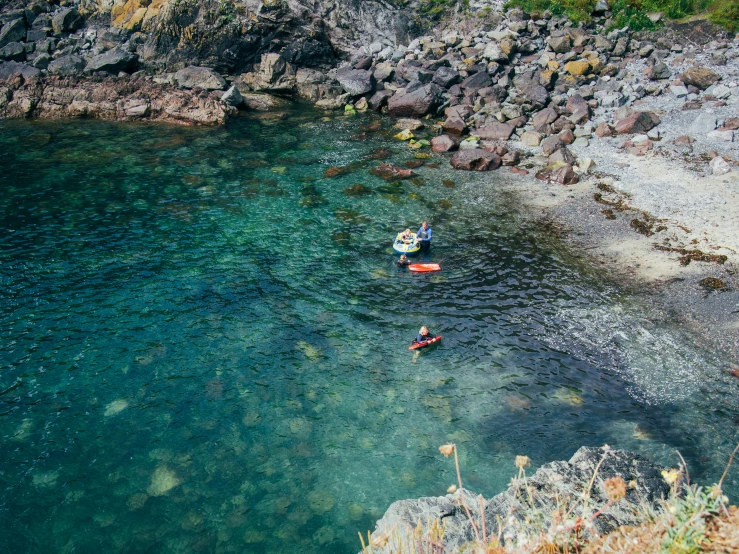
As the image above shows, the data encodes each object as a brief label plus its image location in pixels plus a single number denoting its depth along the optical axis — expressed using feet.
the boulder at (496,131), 127.54
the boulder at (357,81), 153.69
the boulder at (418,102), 143.64
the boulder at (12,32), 161.76
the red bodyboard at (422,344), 65.39
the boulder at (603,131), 119.55
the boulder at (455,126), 133.18
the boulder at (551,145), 116.46
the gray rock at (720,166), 96.78
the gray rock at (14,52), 156.97
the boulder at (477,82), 148.44
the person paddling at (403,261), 81.30
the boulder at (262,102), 151.53
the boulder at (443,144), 124.26
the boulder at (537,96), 135.44
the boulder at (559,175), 105.70
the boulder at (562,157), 111.44
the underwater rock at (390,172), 112.37
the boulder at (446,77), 150.92
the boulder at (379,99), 151.84
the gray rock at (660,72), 136.87
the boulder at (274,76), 156.66
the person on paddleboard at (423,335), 64.98
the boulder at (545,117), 127.85
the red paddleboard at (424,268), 81.00
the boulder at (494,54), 155.12
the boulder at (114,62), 151.94
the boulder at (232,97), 144.65
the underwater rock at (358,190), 105.60
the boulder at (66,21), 167.43
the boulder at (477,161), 114.73
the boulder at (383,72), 162.20
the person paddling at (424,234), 84.58
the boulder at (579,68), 144.97
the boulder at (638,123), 117.60
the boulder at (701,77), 127.65
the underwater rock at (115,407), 55.85
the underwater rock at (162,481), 48.01
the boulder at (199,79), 150.71
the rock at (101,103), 139.64
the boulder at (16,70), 146.30
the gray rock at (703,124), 111.55
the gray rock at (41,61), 154.40
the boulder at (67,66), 151.12
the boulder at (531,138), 123.13
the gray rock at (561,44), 155.53
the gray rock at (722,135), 107.14
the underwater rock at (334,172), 112.98
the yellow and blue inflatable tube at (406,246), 82.69
